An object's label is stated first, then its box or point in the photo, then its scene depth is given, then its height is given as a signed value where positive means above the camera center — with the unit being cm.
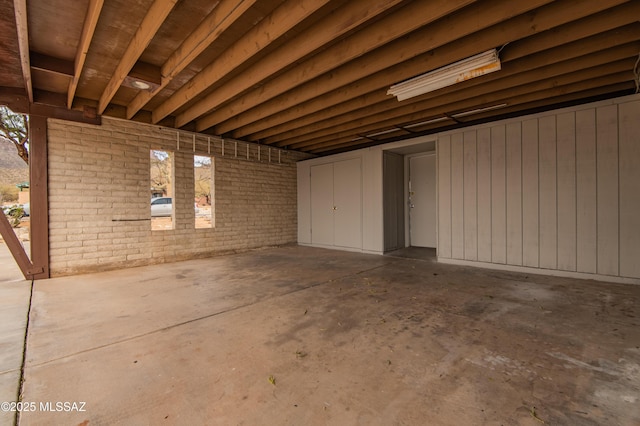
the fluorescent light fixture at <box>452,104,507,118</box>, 474 +173
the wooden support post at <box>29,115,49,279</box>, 440 +32
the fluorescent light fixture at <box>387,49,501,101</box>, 313 +164
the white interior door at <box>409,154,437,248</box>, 695 +25
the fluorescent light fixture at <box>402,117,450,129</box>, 538 +174
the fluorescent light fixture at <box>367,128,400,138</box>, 626 +178
